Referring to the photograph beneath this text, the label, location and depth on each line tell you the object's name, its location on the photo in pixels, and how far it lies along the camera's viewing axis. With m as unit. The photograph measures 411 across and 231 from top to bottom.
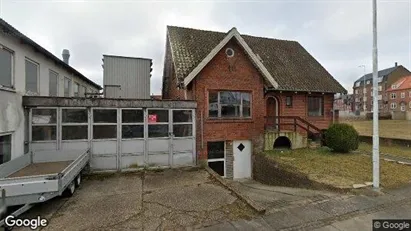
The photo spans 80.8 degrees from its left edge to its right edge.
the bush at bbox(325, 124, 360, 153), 13.77
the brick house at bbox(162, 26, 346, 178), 12.29
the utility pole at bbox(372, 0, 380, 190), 8.45
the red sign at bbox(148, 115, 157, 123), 11.02
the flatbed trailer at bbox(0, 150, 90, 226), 5.64
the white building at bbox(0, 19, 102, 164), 7.77
